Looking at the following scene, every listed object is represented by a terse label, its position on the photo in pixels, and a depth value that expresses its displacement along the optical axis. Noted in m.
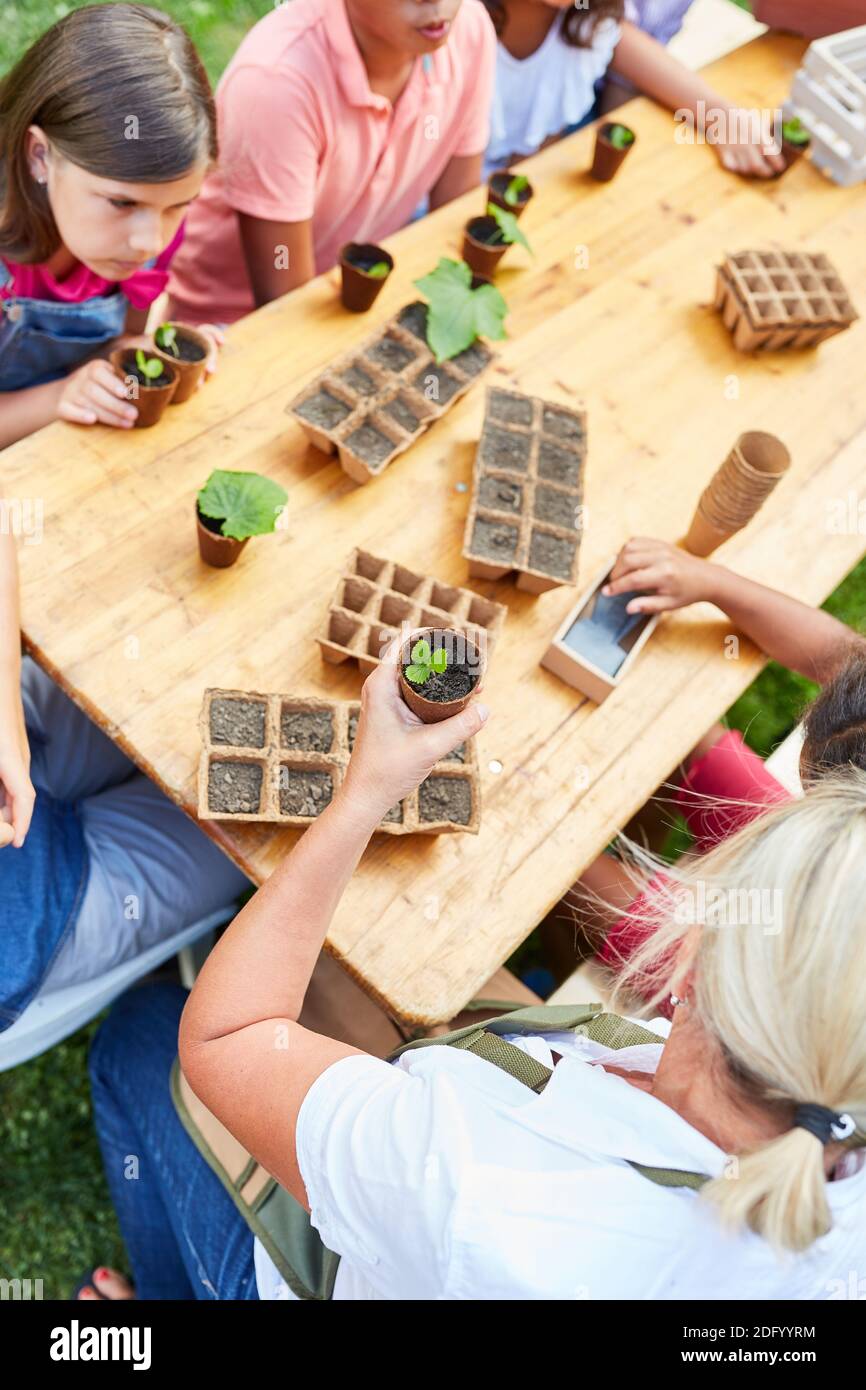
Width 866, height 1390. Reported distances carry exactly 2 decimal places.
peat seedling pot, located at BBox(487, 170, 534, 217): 2.34
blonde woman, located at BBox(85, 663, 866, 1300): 1.05
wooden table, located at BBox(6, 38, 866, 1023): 1.67
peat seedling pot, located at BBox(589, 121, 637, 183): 2.46
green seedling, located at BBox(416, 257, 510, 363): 2.09
